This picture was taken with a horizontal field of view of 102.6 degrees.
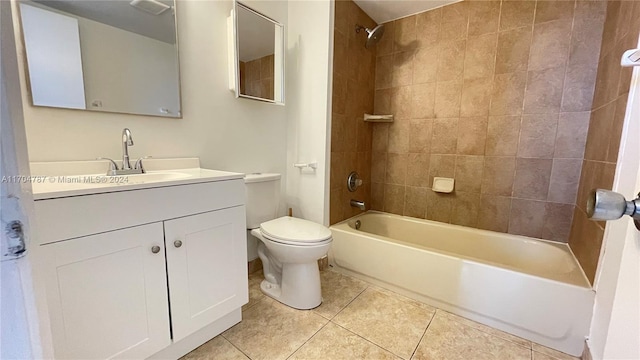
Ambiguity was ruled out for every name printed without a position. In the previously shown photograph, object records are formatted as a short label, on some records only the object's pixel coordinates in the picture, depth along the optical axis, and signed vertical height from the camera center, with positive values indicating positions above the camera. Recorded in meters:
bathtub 1.25 -0.75
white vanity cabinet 0.82 -0.48
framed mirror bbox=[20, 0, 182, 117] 1.03 +0.40
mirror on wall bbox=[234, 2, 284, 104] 1.63 +0.60
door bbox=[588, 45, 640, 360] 0.68 -0.40
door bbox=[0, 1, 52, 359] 0.29 -0.10
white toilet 1.46 -0.56
